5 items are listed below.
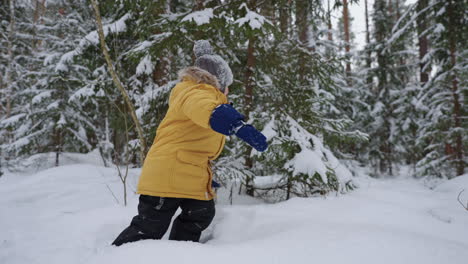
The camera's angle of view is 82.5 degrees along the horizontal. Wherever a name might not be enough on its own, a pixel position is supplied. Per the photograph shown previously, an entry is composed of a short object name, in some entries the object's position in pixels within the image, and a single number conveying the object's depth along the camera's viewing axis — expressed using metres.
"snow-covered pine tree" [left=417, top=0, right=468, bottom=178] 8.06
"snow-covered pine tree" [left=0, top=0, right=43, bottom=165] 10.72
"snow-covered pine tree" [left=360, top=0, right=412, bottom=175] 14.91
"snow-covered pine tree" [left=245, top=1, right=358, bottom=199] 4.20
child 2.19
